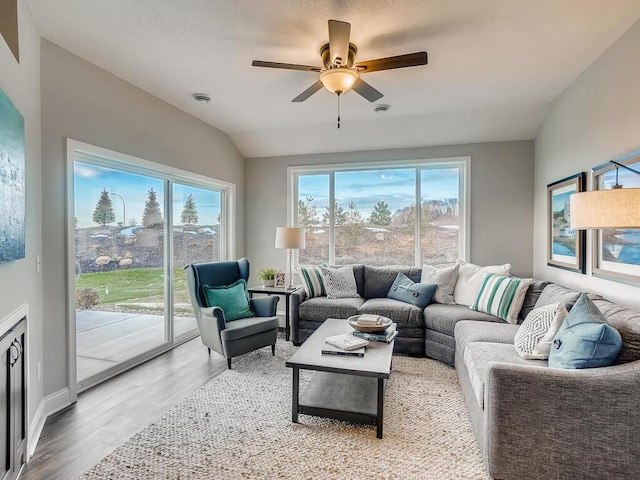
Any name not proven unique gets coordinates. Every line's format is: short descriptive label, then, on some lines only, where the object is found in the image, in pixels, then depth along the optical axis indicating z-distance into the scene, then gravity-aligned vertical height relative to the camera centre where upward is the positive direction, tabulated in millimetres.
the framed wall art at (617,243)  2229 -45
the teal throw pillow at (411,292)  3768 -640
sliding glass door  2889 -220
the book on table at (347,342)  2455 -809
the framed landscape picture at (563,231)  2977 +61
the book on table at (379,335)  2666 -812
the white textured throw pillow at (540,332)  2133 -651
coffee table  2174 -1187
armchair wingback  3203 -870
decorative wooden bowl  2719 -749
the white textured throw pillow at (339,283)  4191 -581
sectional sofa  1632 -942
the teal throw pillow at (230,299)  3482 -665
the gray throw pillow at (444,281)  3836 -524
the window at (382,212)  4648 +394
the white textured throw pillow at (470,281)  3680 -495
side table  4098 -686
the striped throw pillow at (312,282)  4188 -568
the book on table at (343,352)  2387 -838
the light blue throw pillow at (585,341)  1701 -567
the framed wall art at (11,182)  1556 +298
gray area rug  1849 -1312
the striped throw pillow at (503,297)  3227 -606
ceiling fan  2047 +1211
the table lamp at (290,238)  4266 +6
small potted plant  4492 -544
